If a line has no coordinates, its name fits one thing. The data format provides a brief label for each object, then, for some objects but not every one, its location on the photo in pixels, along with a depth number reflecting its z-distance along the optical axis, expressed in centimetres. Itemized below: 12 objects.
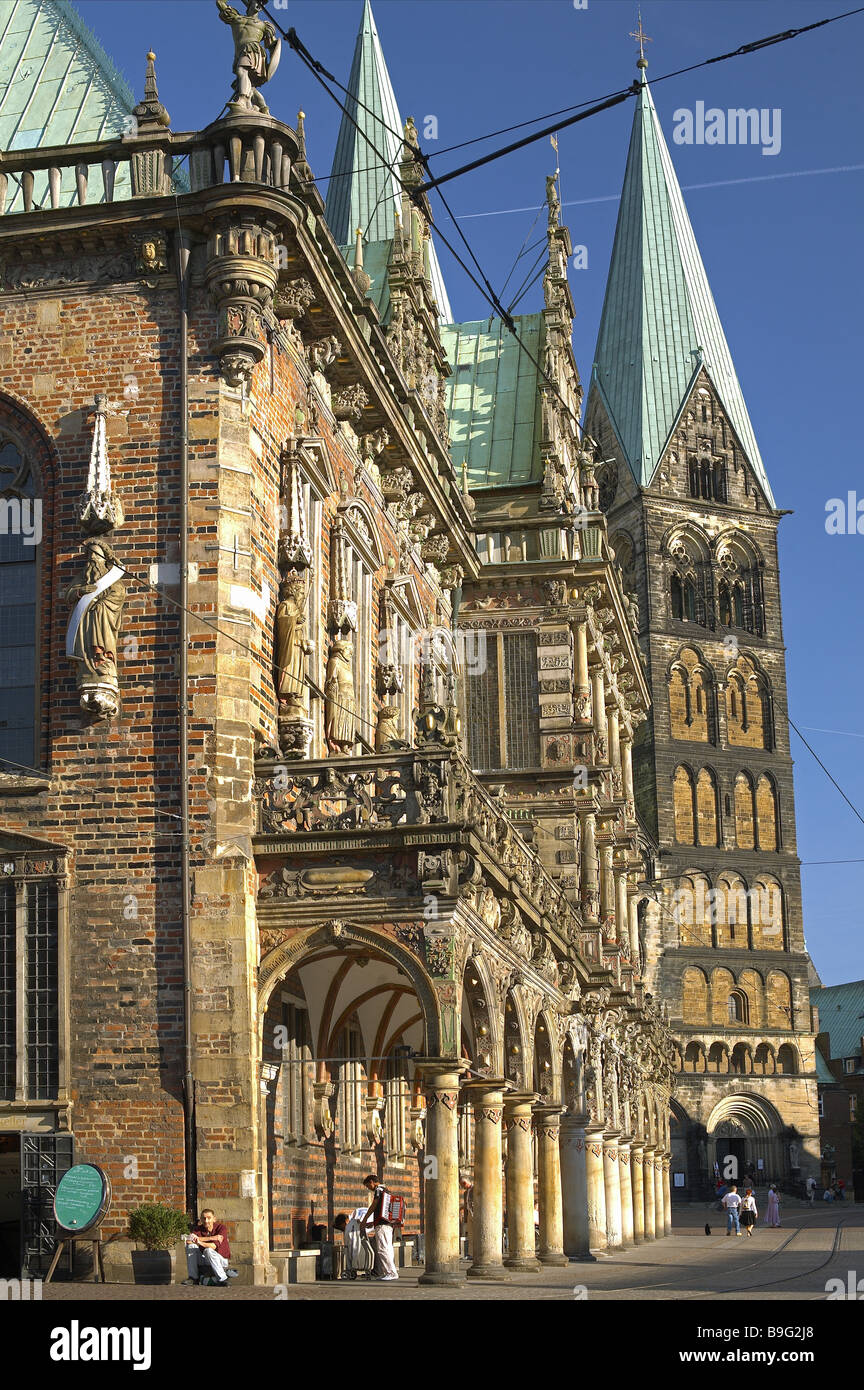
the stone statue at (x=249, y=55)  2420
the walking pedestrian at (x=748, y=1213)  5328
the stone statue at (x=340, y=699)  2697
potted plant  2059
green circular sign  1938
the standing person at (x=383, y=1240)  2441
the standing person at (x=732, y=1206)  5453
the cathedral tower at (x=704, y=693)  10800
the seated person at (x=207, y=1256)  2008
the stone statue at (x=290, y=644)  2412
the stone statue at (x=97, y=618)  2270
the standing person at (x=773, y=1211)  6104
